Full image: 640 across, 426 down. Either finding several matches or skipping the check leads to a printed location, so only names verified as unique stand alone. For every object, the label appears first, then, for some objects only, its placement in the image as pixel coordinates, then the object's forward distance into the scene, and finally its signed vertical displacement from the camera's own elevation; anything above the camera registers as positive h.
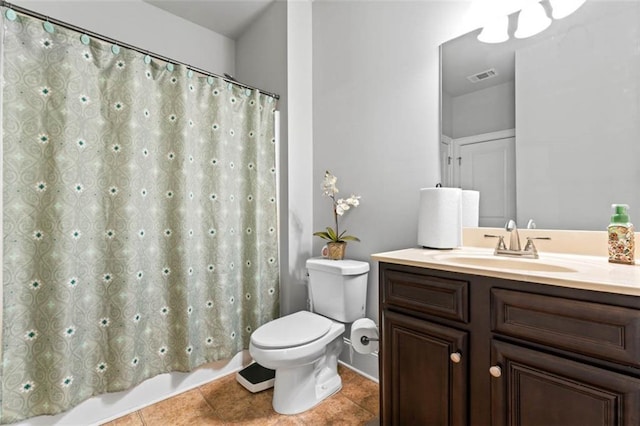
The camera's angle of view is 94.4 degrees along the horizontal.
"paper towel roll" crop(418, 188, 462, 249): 1.38 -0.04
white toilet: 1.42 -0.63
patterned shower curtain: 1.26 -0.03
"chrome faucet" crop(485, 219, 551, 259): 1.17 -0.15
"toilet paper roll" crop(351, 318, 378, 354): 1.59 -0.69
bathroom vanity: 0.73 -0.40
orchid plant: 1.86 +0.03
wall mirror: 1.08 +0.37
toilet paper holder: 1.59 -0.70
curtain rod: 1.21 +0.84
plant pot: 1.84 -0.26
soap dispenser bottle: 0.97 -0.10
